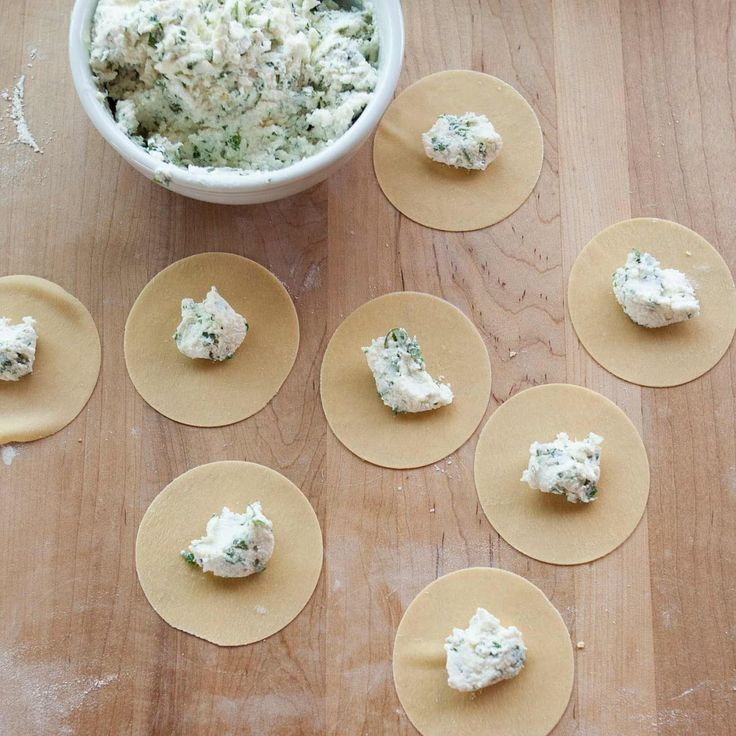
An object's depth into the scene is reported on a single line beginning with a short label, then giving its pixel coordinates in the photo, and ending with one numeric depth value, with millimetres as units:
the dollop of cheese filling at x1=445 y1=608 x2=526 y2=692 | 629
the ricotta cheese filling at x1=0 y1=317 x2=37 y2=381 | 642
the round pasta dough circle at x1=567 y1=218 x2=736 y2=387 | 664
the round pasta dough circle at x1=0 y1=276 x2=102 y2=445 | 651
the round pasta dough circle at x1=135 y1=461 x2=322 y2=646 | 642
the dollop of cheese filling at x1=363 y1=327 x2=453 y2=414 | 645
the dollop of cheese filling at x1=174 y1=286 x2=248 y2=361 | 643
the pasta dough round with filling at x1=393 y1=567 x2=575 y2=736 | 638
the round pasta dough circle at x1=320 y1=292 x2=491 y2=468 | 654
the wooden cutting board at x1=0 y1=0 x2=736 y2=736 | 641
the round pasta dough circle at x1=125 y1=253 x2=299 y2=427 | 654
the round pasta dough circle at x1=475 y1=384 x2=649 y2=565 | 651
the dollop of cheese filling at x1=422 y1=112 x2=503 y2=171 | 663
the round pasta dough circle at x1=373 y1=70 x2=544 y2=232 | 670
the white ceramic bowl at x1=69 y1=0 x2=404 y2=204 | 600
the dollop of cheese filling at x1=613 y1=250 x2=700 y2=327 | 652
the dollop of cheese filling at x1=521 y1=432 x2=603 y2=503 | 640
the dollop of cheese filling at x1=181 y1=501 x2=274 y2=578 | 633
